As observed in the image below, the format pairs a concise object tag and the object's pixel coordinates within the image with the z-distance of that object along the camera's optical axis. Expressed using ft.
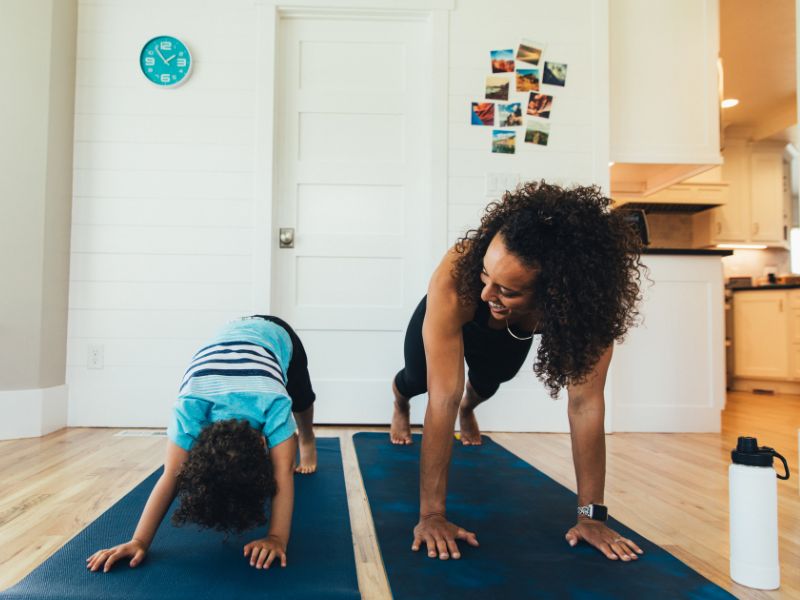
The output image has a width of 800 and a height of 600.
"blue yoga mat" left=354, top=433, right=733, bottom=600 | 3.70
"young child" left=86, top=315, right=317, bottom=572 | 3.77
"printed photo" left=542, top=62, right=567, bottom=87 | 10.23
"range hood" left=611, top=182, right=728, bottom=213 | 17.97
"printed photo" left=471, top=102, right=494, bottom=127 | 10.16
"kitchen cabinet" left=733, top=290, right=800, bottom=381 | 16.62
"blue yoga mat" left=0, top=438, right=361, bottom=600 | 3.55
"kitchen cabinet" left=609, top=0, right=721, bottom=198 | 10.45
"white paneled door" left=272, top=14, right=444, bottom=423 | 10.22
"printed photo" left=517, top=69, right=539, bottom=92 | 10.19
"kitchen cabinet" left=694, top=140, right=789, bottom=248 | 19.29
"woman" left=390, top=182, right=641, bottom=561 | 4.10
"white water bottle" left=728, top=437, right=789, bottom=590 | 3.90
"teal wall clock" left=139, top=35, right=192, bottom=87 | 9.97
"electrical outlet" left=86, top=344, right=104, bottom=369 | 9.80
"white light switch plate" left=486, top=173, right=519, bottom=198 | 10.11
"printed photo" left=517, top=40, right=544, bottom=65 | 10.20
